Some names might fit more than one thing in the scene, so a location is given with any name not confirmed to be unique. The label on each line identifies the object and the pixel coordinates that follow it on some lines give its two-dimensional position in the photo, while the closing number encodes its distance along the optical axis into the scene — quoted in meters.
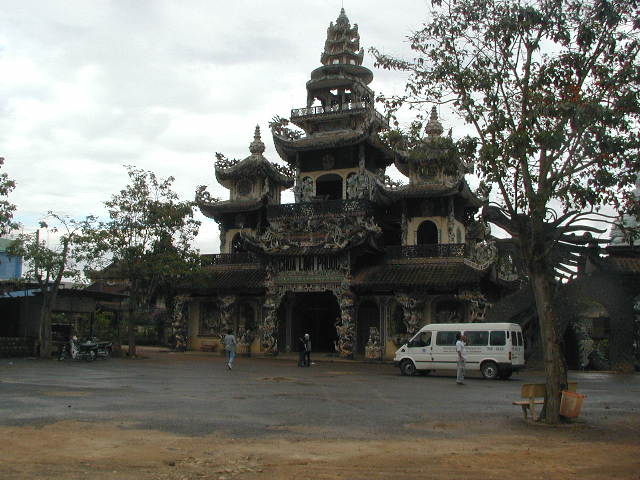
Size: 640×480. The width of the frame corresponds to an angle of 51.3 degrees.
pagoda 36.38
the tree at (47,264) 33.38
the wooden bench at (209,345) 42.03
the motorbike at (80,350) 32.22
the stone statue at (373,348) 36.12
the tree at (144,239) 34.88
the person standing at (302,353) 31.37
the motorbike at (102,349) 34.09
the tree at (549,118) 13.45
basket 13.03
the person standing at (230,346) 28.06
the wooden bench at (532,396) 13.60
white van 25.12
